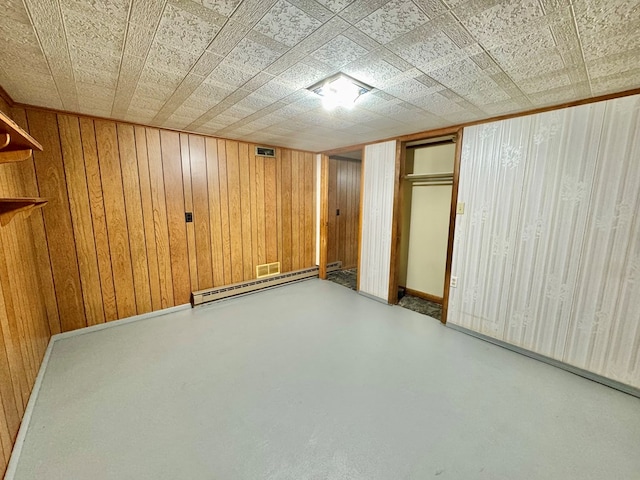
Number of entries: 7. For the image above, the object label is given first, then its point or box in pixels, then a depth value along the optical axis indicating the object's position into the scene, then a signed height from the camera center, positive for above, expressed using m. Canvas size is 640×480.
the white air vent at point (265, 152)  3.74 +0.70
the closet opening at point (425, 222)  3.44 -0.31
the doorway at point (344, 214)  4.75 -0.28
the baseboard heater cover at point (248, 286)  3.39 -1.28
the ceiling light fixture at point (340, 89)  1.70 +0.78
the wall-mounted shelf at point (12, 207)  1.29 -0.05
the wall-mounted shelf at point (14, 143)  0.99 +0.25
